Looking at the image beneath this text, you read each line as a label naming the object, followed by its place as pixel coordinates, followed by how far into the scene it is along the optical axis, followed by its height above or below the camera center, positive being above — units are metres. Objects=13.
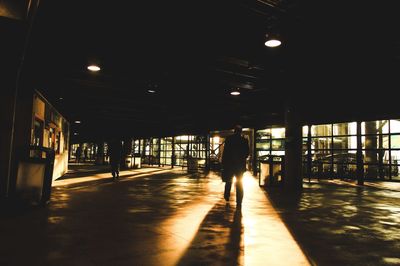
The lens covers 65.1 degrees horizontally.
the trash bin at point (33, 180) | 6.51 -0.59
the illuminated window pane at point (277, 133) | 19.23 +1.63
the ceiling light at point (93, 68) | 9.65 +2.67
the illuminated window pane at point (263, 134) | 20.42 +1.66
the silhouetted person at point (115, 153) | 13.99 +0.06
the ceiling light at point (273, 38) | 6.54 +2.53
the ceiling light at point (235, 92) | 12.80 +2.69
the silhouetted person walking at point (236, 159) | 7.01 -0.03
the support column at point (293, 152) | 11.70 +0.27
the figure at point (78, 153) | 33.95 +0.03
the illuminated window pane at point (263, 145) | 19.56 +0.88
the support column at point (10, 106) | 6.71 +1.13
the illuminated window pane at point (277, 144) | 19.00 +0.92
